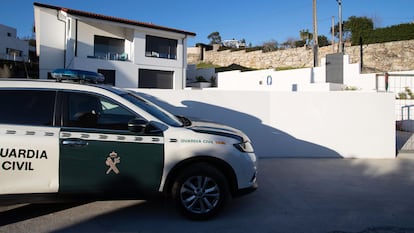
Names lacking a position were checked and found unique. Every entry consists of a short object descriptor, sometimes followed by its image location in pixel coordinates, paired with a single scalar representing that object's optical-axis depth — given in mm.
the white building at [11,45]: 44125
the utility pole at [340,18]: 30427
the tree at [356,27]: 30284
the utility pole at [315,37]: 24531
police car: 4012
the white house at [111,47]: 23688
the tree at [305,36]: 42756
